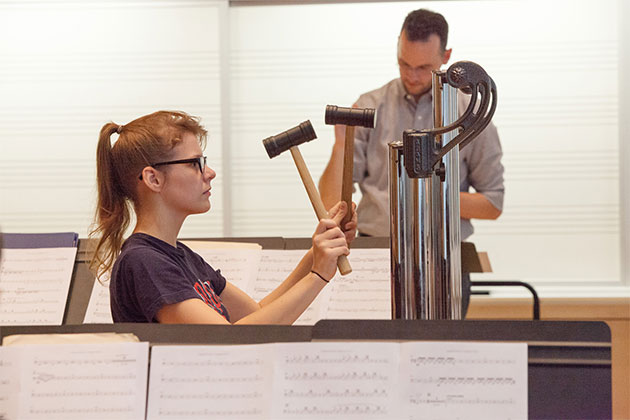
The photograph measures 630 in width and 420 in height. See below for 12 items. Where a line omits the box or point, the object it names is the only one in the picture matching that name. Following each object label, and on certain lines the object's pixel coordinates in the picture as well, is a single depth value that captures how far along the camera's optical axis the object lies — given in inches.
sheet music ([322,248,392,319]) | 172.6
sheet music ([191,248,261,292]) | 177.1
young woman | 147.1
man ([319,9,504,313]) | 210.0
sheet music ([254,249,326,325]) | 174.9
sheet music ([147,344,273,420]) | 124.7
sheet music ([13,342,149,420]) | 125.9
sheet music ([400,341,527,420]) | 123.3
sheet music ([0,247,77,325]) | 176.3
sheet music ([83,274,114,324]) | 175.0
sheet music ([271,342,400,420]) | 124.0
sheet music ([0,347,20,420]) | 126.2
